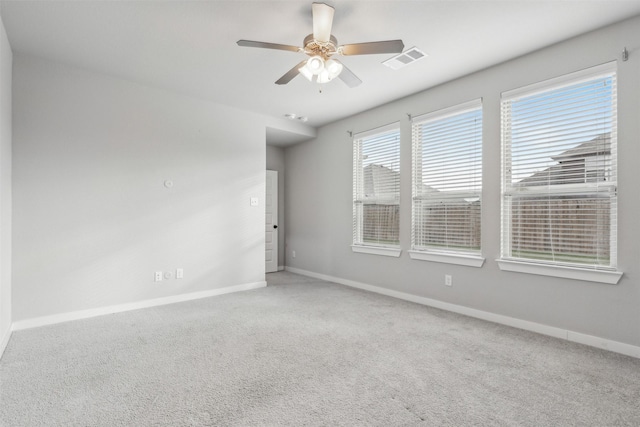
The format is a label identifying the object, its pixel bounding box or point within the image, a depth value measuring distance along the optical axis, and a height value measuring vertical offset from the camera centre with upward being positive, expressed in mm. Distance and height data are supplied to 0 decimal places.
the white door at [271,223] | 6402 -221
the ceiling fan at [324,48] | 2297 +1218
